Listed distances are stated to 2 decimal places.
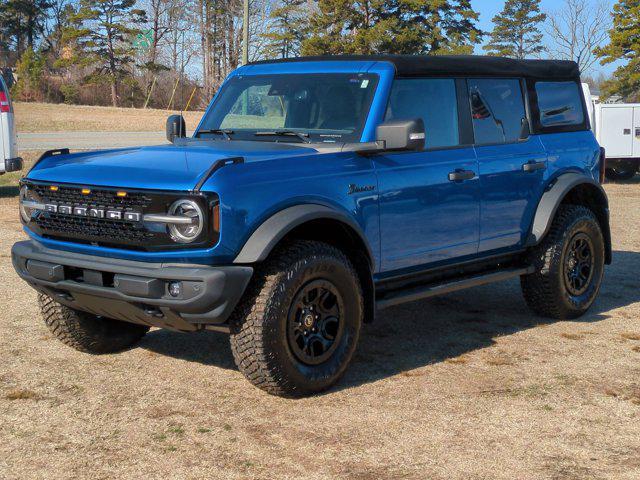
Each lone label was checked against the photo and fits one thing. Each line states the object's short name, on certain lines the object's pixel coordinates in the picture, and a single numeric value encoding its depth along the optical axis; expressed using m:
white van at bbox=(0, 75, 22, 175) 15.04
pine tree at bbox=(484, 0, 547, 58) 85.06
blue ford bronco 4.93
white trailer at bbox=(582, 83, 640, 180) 21.30
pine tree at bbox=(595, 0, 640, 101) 45.53
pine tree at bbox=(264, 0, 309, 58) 62.38
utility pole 30.82
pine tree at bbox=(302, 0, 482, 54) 51.06
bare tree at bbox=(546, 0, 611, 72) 65.04
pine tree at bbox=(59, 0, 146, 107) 62.59
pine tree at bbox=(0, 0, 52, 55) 66.88
